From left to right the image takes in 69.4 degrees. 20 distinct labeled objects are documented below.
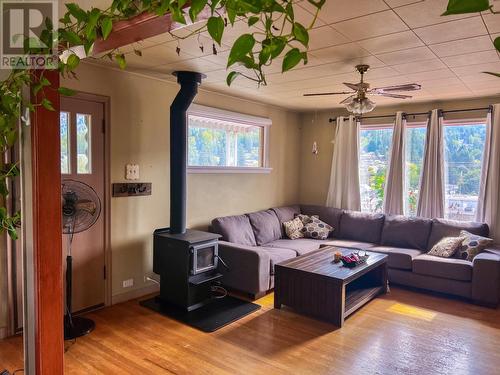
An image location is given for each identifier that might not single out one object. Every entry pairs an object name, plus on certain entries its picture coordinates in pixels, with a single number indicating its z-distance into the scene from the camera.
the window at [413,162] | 5.05
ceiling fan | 3.22
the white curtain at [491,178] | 4.36
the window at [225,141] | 4.36
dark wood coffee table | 3.26
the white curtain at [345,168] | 5.51
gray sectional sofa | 3.80
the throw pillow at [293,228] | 5.16
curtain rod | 4.54
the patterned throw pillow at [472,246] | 4.03
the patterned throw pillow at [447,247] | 4.18
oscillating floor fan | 2.80
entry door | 3.24
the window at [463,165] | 4.65
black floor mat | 3.25
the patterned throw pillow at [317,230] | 5.22
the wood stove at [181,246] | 3.47
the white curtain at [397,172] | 5.06
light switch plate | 3.65
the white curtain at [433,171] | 4.76
